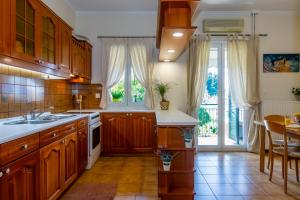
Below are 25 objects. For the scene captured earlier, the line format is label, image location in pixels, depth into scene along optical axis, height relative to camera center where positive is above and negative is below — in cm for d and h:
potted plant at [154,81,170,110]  379 +18
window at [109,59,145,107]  399 +14
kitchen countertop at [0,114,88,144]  131 -25
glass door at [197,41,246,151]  402 -29
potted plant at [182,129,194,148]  203 -40
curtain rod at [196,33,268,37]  390 +132
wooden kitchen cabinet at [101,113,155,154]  360 -62
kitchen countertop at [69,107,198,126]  202 -23
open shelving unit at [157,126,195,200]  204 -70
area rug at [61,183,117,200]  220 -112
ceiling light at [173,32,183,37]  216 +74
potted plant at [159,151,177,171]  200 -62
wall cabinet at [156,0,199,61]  198 +88
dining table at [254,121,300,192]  220 -44
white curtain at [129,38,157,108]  388 +77
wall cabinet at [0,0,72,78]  165 +65
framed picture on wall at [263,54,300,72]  395 +77
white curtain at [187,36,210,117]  388 +59
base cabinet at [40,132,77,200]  175 -70
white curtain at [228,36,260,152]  387 +45
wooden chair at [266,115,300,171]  294 -30
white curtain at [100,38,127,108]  391 +75
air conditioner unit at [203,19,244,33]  386 +149
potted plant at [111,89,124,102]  402 +10
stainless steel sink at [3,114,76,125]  199 -24
